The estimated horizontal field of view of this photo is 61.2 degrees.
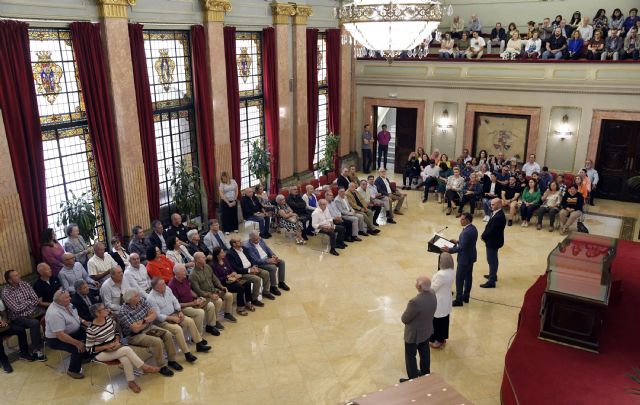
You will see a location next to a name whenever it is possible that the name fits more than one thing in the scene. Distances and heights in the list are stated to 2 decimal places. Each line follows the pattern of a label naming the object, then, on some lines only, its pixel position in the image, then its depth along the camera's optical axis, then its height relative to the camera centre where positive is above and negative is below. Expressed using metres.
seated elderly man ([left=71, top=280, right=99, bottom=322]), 6.89 -3.01
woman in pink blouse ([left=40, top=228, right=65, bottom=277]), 7.84 -2.70
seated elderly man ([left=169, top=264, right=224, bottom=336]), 7.36 -3.25
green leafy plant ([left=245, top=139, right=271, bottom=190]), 12.45 -2.30
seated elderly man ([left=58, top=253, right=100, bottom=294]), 7.49 -2.89
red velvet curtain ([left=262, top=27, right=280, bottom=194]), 12.45 -0.80
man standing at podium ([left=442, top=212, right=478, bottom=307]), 8.03 -2.91
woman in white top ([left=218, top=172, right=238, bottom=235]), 11.41 -2.94
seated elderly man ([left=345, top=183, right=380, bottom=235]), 11.67 -3.15
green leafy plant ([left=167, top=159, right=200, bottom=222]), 10.41 -2.48
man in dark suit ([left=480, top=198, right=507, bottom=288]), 8.60 -2.80
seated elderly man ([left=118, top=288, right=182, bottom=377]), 6.70 -3.31
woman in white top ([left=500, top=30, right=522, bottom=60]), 14.70 +0.24
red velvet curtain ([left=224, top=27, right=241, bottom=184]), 11.24 -0.78
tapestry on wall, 14.78 -2.08
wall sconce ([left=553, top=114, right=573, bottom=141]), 13.99 -1.85
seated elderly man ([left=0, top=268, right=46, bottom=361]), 6.90 -3.09
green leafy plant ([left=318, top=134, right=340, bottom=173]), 15.12 -2.64
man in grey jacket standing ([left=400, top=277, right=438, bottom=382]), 6.07 -2.97
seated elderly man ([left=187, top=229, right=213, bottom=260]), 8.74 -2.97
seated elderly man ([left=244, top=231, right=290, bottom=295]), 8.76 -3.19
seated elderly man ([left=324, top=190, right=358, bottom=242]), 11.07 -3.24
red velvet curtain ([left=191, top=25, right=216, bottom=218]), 10.57 -1.04
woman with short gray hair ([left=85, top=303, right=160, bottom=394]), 6.36 -3.28
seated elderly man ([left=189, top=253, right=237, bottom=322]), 7.68 -3.19
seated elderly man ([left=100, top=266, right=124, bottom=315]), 7.15 -2.98
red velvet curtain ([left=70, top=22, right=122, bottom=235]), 8.33 -0.78
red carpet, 5.50 -3.27
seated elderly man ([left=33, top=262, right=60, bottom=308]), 7.21 -2.95
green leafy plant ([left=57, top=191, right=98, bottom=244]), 8.30 -2.32
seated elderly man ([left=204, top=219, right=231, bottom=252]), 8.95 -2.89
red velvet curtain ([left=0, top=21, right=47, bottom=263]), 7.35 -0.89
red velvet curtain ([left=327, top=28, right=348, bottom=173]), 14.98 -0.61
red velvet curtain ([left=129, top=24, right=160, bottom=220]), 9.23 -1.02
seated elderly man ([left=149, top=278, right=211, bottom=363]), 6.95 -3.27
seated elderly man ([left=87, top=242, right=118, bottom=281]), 7.90 -2.92
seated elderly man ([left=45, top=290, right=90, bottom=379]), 6.50 -3.19
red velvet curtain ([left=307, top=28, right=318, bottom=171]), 13.88 -0.81
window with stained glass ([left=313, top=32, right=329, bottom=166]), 15.05 -1.24
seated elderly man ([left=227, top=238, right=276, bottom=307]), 8.42 -3.20
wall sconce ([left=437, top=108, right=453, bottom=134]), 15.59 -1.84
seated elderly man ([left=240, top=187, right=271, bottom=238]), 11.34 -3.15
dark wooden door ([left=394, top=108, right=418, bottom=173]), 16.46 -2.29
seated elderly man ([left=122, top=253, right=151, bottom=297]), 7.34 -2.92
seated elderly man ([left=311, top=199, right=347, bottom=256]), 10.58 -3.19
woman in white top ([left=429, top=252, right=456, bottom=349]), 6.80 -2.87
